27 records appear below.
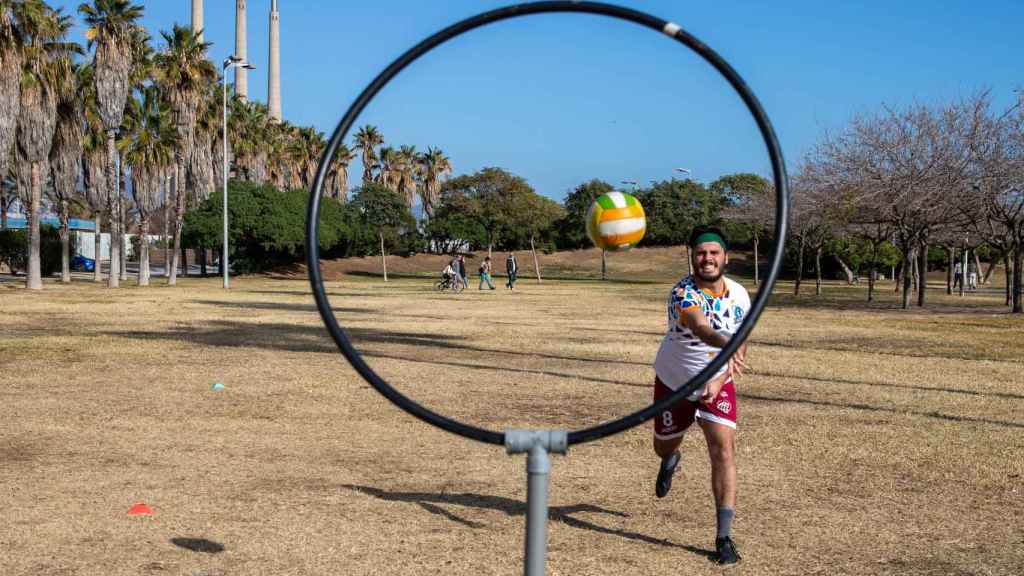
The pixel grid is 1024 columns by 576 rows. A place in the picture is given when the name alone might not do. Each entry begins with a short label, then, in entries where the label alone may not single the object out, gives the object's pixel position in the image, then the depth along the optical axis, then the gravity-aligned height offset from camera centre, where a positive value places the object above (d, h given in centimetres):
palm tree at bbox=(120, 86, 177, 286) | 5125 +492
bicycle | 5281 -159
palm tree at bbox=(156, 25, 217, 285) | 5262 +888
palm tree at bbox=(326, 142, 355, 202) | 8881 +674
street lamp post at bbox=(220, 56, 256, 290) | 5031 +934
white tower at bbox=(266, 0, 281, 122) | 12194 +2008
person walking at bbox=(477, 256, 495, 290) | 5460 -81
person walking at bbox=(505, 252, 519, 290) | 5752 -70
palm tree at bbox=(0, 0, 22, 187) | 3891 +662
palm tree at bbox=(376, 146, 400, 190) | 9381 +775
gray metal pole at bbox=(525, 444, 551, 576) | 277 -67
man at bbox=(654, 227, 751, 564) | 585 -50
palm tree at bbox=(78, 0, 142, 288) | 4634 +913
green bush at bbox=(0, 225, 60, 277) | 6350 -34
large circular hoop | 269 +15
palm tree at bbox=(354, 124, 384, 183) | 9219 +974
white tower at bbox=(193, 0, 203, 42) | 11106 +2532
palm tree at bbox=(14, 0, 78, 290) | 4203 +616
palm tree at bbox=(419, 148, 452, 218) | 9962 +730
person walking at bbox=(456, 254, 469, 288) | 5359 -87
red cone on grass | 666 -171
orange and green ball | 628 +23
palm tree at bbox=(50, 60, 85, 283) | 4884 +493
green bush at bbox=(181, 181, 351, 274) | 6888 +165
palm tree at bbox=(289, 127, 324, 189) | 8338 +817
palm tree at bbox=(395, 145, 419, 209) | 9575 +731
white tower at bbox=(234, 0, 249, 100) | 11588 +2481
